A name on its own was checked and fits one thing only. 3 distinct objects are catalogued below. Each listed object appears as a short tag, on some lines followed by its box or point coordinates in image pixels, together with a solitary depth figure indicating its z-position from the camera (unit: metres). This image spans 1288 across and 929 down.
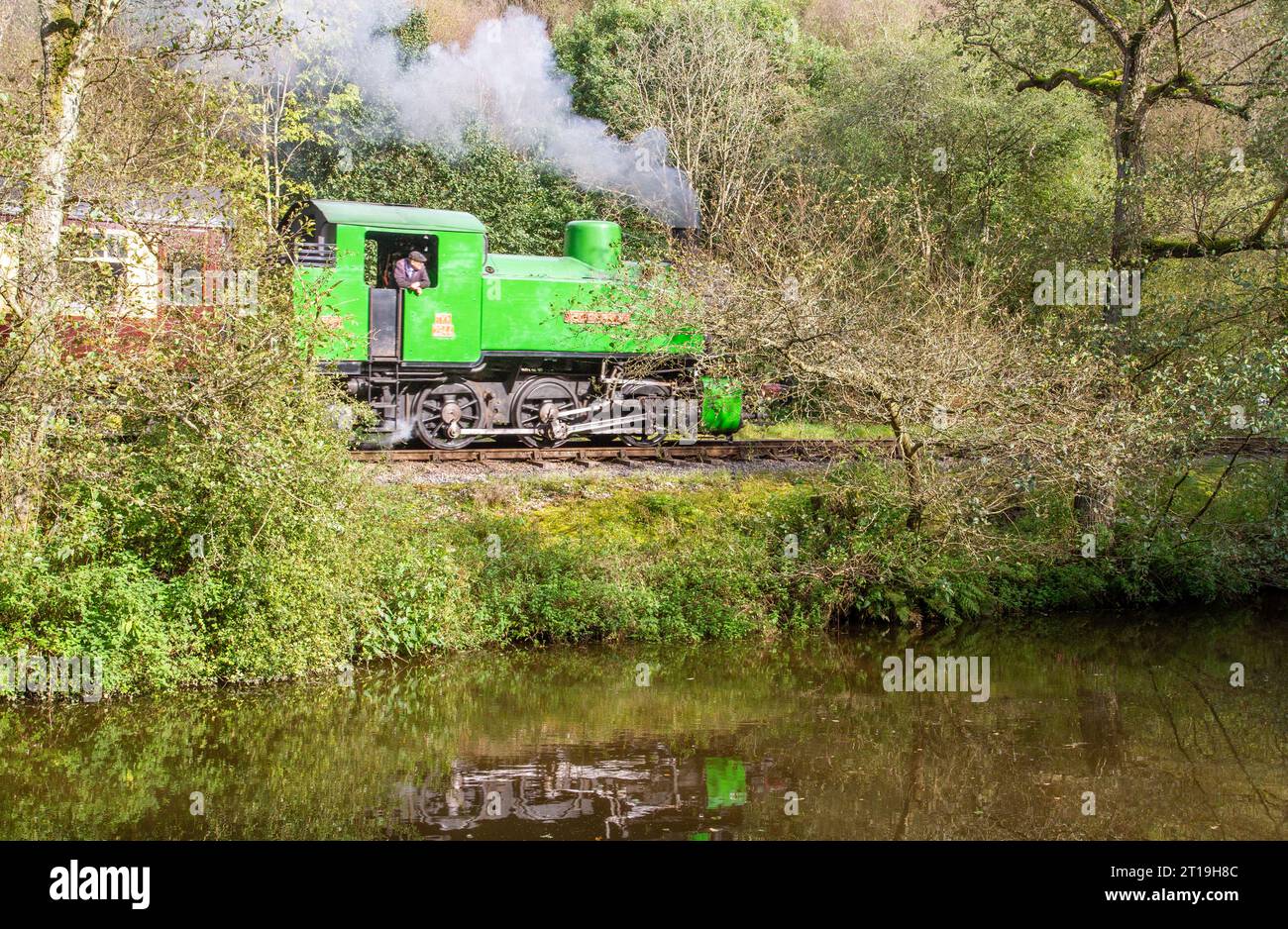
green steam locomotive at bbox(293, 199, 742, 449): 14.00
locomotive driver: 14.20
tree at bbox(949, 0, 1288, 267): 13.91
